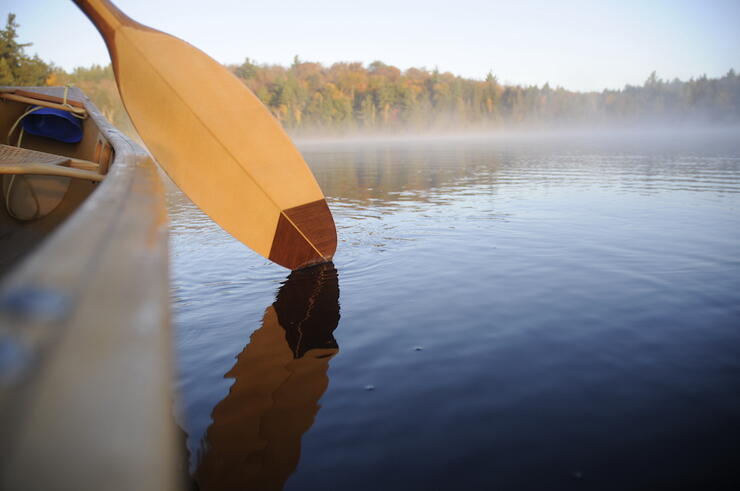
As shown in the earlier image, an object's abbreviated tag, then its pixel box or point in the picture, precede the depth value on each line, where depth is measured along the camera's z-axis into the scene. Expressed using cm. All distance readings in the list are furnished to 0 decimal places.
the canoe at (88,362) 31
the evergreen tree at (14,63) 3731
